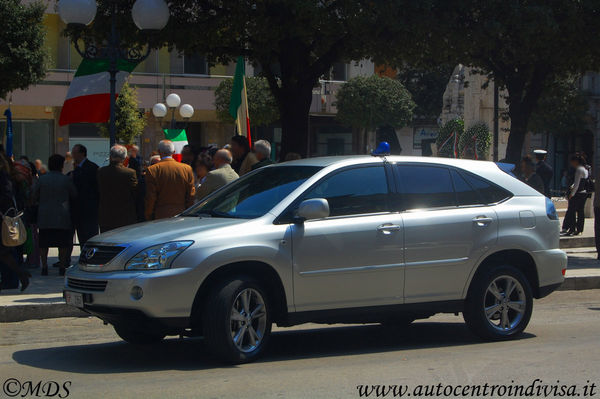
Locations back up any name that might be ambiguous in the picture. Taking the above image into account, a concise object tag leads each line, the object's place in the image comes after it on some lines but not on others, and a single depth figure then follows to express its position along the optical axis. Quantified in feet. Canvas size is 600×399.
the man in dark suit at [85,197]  43.73
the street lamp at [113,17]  43.42
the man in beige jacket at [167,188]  37.37
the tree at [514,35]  53.78
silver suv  23.61
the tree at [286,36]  51.85
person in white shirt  67.51
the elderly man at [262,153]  39.32
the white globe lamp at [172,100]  97.86
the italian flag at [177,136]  76.51
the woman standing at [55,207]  43.01
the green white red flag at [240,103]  56.34
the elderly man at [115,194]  39.22
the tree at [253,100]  127.44
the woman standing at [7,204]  36.14
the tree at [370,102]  141.08
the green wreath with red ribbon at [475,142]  135.54
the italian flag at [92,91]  46.24
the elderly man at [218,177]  36.40
